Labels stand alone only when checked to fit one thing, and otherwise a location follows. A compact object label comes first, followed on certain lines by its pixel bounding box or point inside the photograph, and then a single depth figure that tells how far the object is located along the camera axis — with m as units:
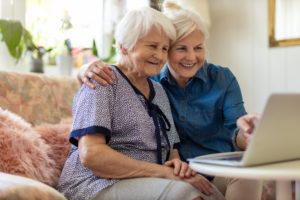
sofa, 0.97
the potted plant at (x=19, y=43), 2.26
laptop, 0.81
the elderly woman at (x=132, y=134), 1.17
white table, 0.80
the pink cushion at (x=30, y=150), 1.30
